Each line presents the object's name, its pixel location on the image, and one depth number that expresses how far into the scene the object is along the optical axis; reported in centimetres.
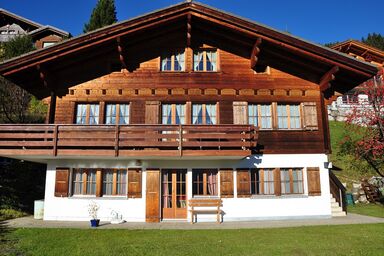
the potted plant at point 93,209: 1296
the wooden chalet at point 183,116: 1273
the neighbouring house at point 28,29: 3881
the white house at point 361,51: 3195
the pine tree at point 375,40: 6762
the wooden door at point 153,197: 1301
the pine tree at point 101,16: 3309
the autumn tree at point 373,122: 1841
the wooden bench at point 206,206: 1277
